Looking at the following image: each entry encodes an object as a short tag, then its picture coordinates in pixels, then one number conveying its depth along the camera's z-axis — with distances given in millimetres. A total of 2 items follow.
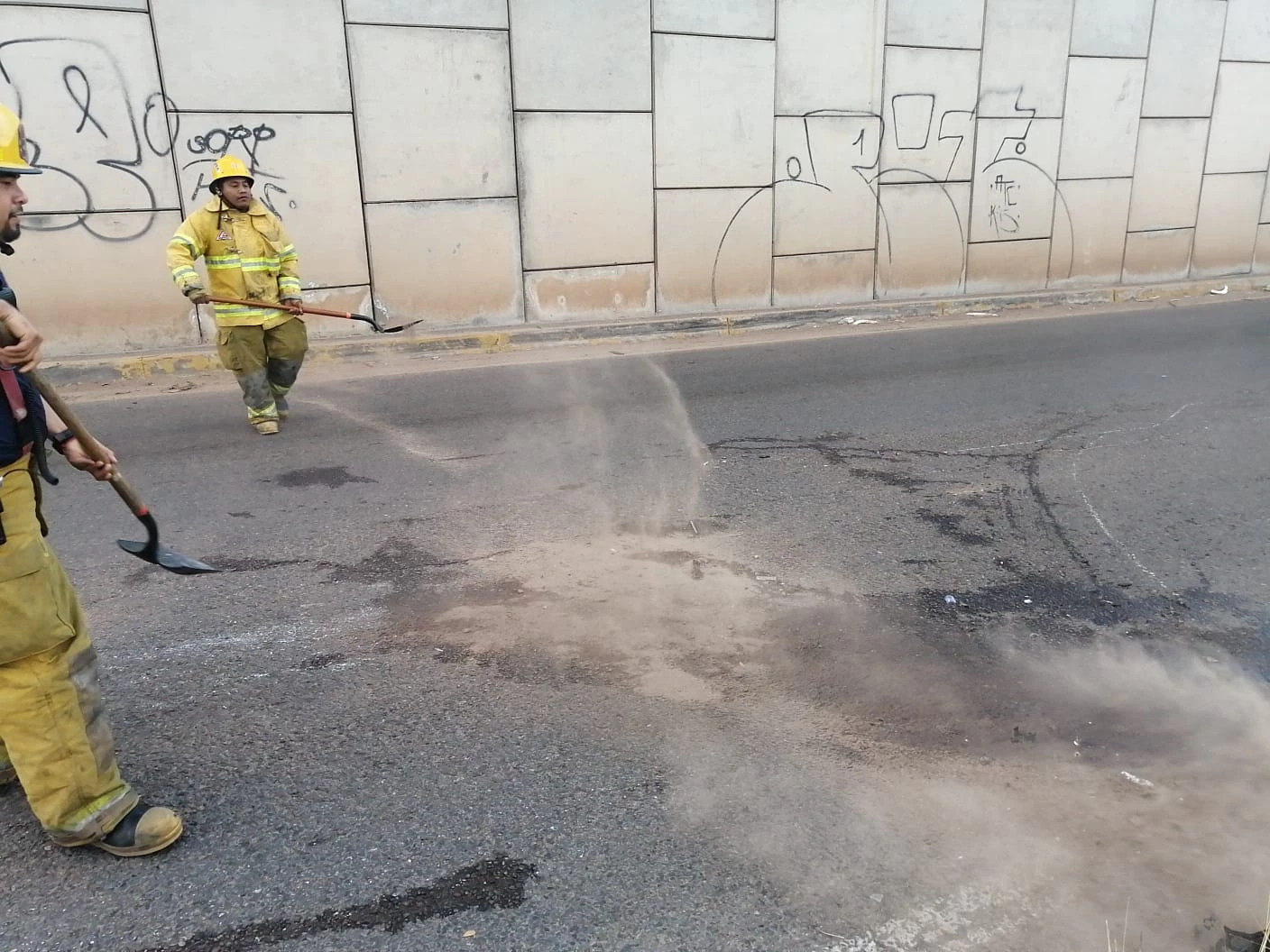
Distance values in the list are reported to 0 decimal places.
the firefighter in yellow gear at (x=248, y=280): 6207
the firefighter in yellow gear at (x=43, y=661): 2270
